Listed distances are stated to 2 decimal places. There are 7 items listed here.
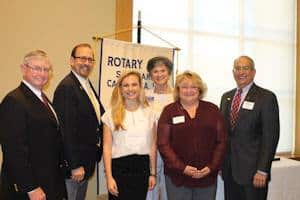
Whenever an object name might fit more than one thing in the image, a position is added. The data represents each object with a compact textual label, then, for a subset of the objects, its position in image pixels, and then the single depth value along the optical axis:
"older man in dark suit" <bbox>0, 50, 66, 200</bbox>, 1.72
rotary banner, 3.06
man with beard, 2.21
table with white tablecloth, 3.25
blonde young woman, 2.15
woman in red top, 2.20
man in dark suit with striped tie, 2.37
